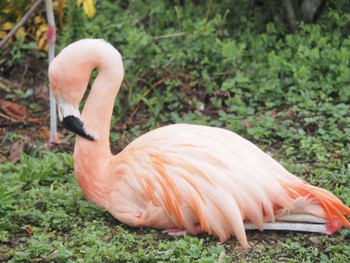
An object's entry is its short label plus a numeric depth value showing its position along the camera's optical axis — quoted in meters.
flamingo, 8.70
